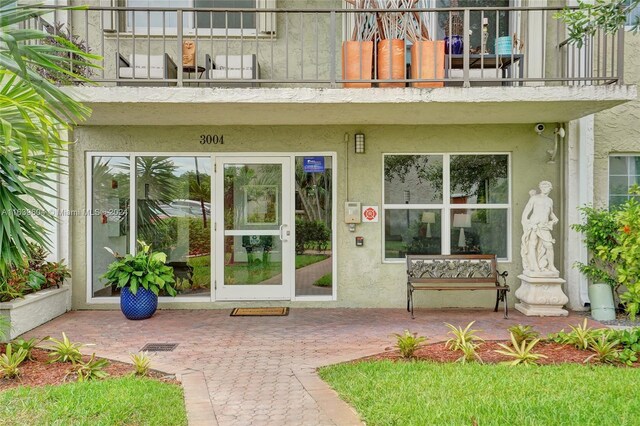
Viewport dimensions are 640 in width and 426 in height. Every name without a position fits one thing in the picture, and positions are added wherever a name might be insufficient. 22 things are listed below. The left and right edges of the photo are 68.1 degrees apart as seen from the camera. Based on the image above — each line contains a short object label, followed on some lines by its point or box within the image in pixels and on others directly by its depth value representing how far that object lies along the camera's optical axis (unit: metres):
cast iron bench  7.45
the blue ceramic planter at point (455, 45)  7.01
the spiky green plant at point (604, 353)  4.80
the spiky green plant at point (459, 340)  5.14
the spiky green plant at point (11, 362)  4.33
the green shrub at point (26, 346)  4.79
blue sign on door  7.93
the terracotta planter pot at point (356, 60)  6.56
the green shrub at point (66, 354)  4.76
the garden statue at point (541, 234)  7.28
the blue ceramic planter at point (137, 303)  7.05
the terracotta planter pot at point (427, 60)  6.57
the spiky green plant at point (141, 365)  4.55
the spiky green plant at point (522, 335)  5.29
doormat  7.41
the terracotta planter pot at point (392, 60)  6.52
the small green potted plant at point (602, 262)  6.91
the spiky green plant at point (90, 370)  4.38
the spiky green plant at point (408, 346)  4.98
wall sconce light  7.79
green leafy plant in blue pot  7.00
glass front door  7.97
